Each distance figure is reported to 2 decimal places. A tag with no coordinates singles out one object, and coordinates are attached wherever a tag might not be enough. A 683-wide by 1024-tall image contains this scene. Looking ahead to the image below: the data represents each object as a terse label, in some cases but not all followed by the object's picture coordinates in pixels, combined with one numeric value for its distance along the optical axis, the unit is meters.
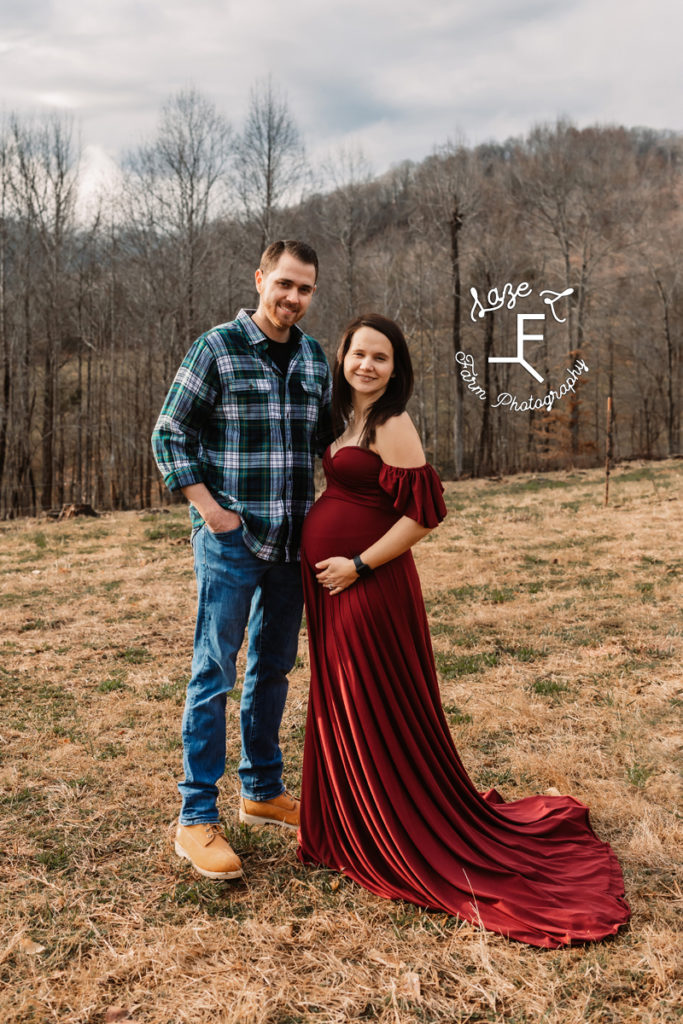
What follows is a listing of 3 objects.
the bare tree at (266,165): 23.09
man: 2.90
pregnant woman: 2.72
